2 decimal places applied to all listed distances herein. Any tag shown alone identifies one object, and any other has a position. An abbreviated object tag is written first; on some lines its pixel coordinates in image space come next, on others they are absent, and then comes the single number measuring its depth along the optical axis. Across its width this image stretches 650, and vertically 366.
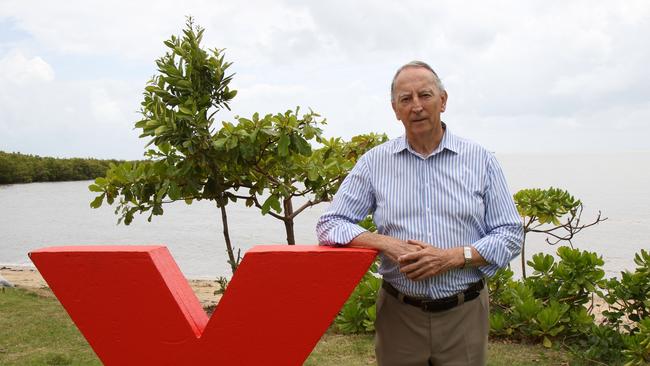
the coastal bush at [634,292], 4.96
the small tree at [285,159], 4.91
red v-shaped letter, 2.63
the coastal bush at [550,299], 5.34
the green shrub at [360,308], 5.96
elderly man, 2.66
